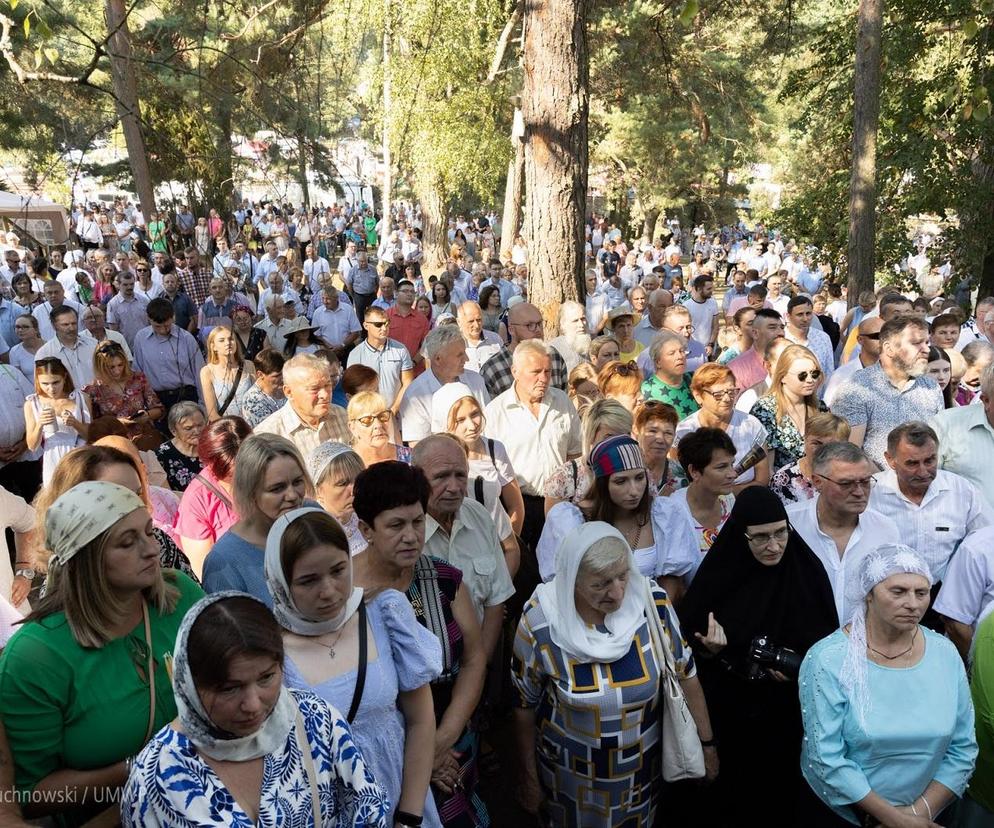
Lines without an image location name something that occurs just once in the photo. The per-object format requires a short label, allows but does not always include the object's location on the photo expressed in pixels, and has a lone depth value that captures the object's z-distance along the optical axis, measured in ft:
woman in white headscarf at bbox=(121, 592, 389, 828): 6.47
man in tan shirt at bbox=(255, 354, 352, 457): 15.81
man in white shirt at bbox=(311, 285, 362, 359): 34.27
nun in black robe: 11.32
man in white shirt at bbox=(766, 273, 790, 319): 38.78
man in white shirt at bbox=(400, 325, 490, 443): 18.65
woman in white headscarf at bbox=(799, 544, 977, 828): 9.32
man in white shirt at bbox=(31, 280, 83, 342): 33.06
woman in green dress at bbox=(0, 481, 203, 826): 7.68
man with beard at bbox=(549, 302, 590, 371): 23.44
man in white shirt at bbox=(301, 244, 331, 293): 55.31
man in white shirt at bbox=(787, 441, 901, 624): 12.01
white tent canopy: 65.00
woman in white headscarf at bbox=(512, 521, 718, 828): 10.00
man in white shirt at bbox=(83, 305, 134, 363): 27.25
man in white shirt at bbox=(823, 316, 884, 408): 20.22
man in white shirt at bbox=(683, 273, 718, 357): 34.83
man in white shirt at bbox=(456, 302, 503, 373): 25.36
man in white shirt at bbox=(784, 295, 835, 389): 23.63
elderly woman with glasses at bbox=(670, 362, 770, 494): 16.39
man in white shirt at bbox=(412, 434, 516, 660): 11.80
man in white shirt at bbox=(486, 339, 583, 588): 16.84
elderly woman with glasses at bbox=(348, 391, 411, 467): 15.30
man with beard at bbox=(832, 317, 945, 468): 17.19
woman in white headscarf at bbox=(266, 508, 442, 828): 8.09
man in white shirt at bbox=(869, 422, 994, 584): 13.32
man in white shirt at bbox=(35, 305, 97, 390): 25.18
